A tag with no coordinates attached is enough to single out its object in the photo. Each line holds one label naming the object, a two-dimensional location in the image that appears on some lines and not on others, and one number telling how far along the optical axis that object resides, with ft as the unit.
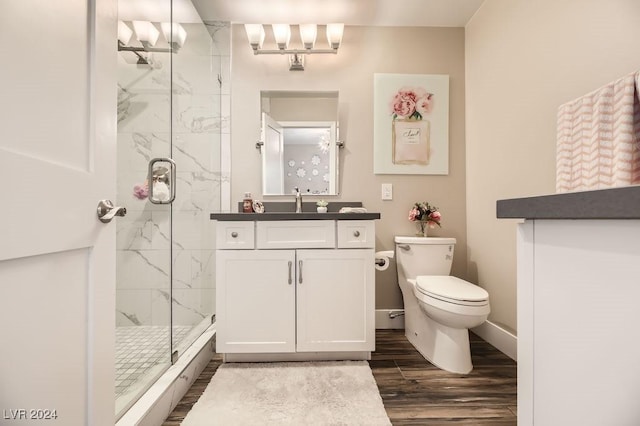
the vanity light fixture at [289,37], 7.53
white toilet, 5.19
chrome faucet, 7.46
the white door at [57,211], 1.86
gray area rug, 4.25
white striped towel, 3.36
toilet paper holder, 6.75
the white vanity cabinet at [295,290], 5.77
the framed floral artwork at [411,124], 7.89
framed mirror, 7.71
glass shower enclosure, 4.90
